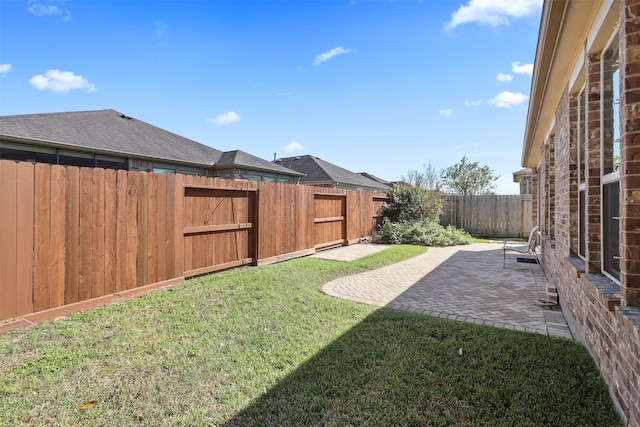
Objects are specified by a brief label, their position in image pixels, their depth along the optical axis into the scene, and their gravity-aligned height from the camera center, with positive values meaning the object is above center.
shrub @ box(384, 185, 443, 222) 13.48 +0.37
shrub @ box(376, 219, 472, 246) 11.99 -0.82
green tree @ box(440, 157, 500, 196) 30.62 +3.47
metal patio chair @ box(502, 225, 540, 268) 7.87 -0.77
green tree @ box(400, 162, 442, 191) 15.95 +1.86
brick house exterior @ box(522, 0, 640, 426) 1.87 +0.36
